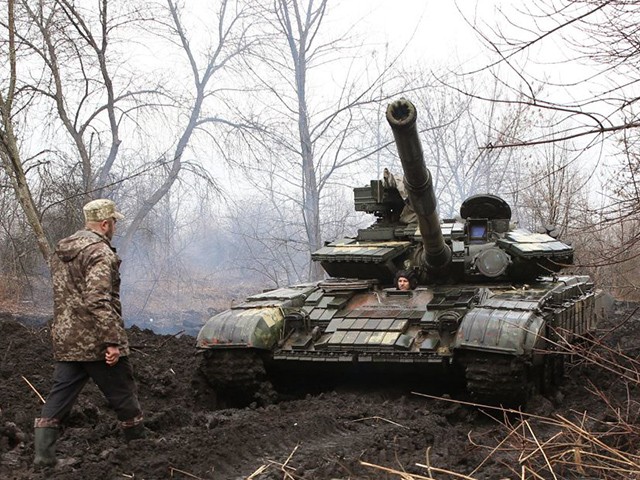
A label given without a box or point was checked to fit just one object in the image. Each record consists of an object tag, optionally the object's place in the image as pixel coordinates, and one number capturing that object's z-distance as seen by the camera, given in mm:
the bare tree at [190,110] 18750
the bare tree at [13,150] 10242
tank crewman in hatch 10094
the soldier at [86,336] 6188
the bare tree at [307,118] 19906
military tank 8375
